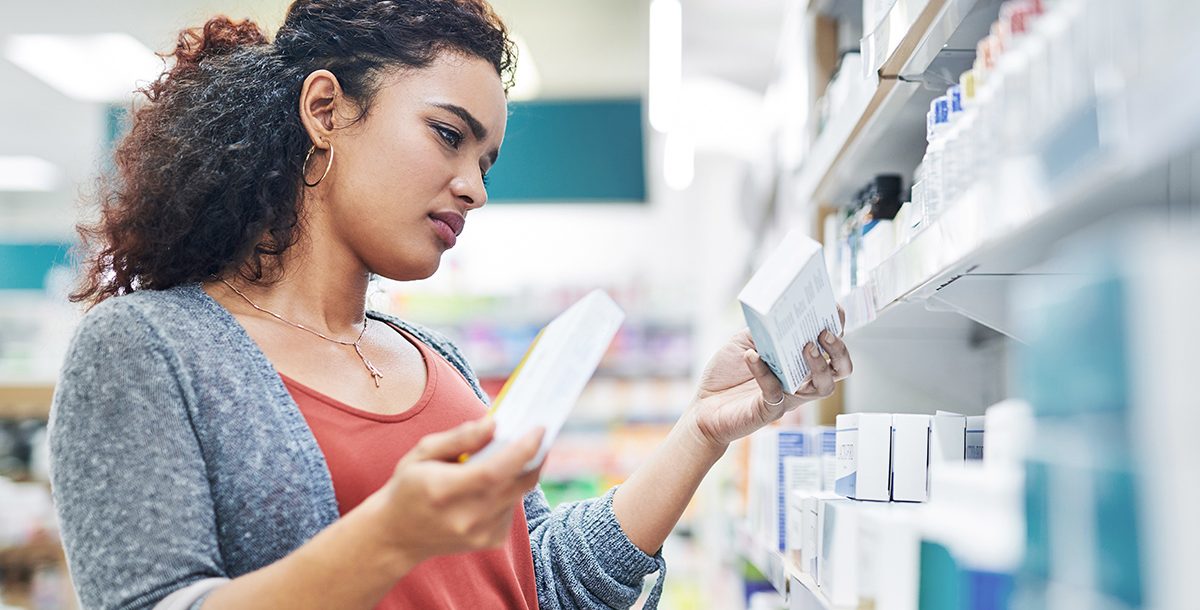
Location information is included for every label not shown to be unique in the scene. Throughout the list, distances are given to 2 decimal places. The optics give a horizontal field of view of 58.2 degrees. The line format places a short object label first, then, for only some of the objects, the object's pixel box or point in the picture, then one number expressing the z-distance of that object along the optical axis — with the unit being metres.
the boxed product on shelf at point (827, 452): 1.95
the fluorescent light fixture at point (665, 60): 3.54
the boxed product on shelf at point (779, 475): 2.14
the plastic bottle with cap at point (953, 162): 1.14
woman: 1.25
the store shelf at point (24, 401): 4.29
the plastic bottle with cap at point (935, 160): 1.26
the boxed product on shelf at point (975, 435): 1.48
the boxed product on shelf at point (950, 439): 1.49
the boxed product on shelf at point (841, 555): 1.29
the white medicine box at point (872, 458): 1.55
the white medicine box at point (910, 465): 1.54
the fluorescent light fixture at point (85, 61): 6.30
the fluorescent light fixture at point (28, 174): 8.36
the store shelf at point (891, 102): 1.41
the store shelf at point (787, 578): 1.54
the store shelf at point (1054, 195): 0.65
